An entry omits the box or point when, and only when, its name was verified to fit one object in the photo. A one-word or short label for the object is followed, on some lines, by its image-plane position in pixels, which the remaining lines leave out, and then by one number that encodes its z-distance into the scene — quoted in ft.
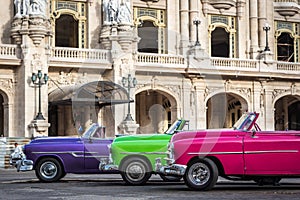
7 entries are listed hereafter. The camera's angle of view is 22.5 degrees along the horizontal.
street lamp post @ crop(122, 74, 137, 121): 122.02
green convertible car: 59.00
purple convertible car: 65.77
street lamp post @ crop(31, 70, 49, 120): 113.50
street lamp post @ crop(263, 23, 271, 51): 144.74
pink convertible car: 51.72
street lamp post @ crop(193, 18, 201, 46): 136.95
